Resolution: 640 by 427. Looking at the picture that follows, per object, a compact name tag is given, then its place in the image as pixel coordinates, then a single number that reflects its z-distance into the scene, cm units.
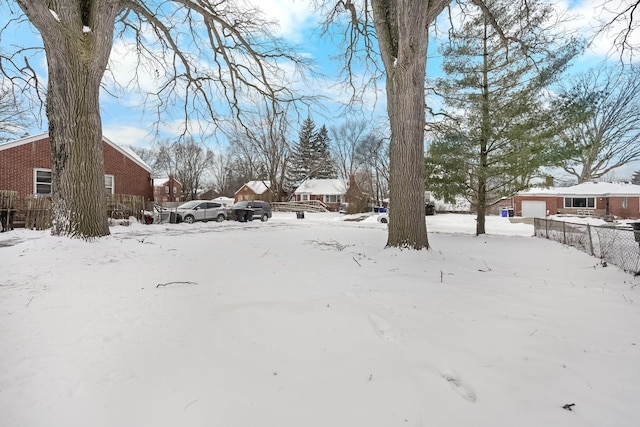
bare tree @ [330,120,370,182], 4848
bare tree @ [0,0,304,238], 586
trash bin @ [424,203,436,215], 3328
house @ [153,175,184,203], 4777
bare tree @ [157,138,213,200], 5132
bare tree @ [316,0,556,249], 609
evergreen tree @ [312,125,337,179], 5182
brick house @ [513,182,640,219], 2950
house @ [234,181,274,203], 4961
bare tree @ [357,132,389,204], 4169
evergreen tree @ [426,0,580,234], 1119
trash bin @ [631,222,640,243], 558
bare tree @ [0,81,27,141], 1888
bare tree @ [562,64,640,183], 2528
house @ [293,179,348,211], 4644
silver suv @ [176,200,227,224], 1742
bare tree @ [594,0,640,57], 676
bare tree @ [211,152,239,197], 6338
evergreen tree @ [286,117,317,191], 5169
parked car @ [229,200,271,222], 1992
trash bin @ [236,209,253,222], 1989
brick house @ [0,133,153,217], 1468
